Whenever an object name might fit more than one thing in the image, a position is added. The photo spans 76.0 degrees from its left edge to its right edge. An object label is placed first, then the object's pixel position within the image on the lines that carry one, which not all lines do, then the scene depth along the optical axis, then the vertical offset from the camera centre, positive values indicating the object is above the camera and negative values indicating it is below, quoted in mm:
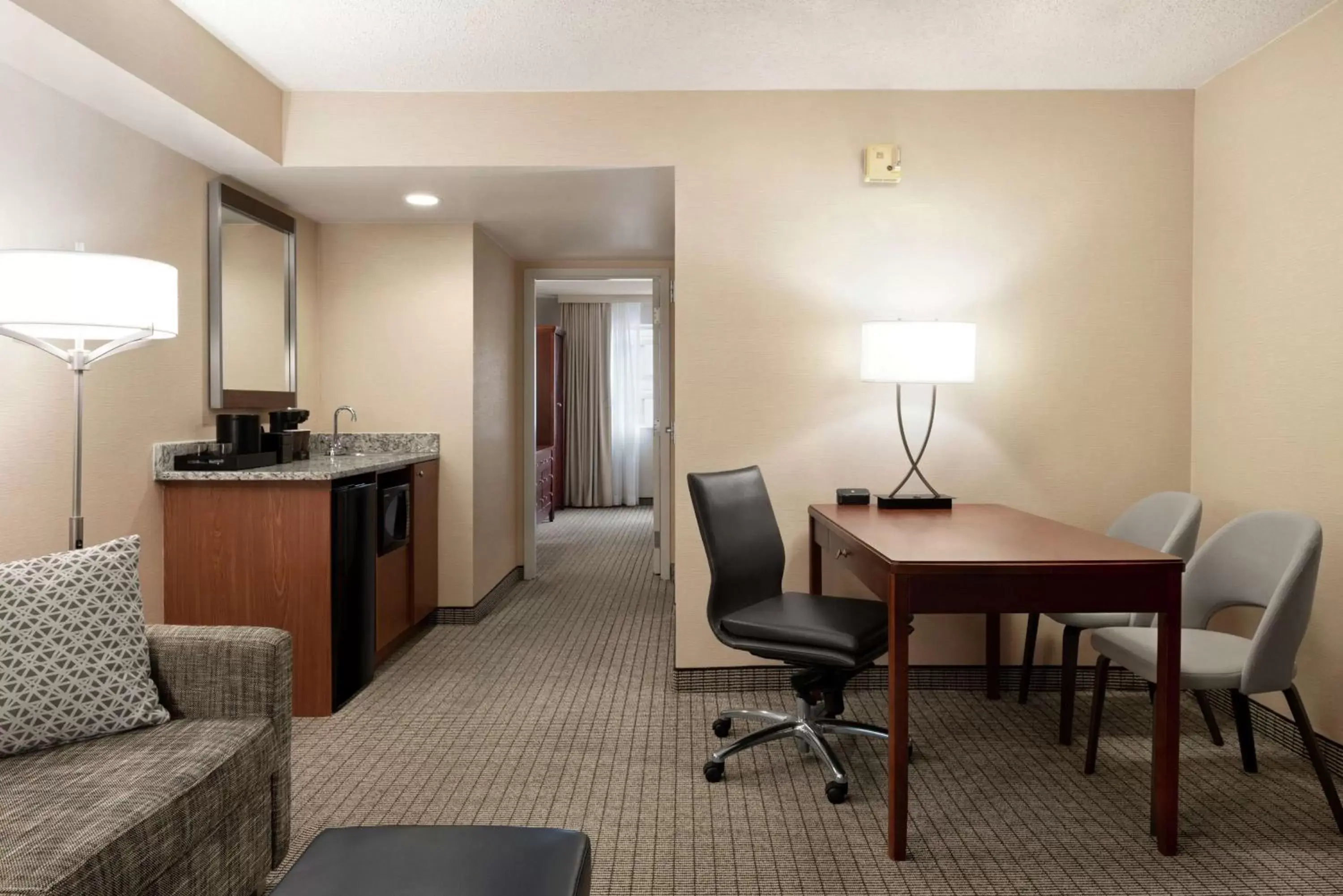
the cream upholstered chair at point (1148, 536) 2766 -395
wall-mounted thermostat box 3303 +984
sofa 1352 -673
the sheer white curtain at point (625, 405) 9820 +139
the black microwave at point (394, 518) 3713 -458
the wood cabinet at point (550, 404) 8711 +132
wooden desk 2098 -435
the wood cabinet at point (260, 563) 3133 -544
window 9898 +474
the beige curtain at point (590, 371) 9727 +515
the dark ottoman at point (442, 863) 1276 -701
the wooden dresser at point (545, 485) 8125 -671
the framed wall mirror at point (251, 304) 3463 +475
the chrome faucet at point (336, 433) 4312 -93
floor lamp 2064 +275
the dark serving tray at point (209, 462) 3234 -182
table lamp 2936 +228
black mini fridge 3195 -665
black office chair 2447 -608
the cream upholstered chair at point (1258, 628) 2174 -555
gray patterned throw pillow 1696 -496
